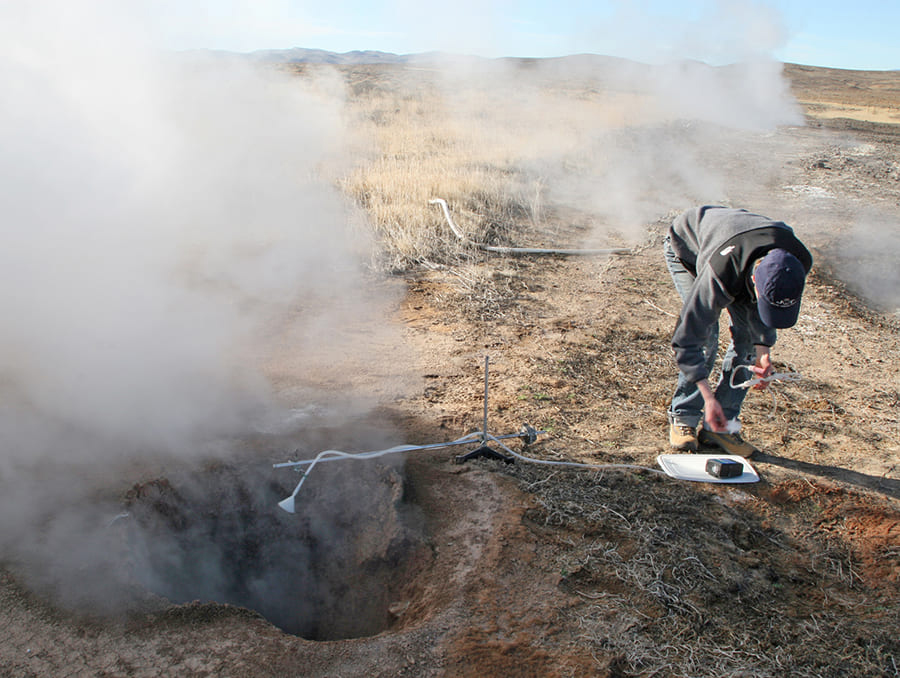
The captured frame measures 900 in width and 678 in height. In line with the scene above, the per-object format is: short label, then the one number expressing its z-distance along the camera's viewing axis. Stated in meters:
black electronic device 2.95
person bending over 2.40
